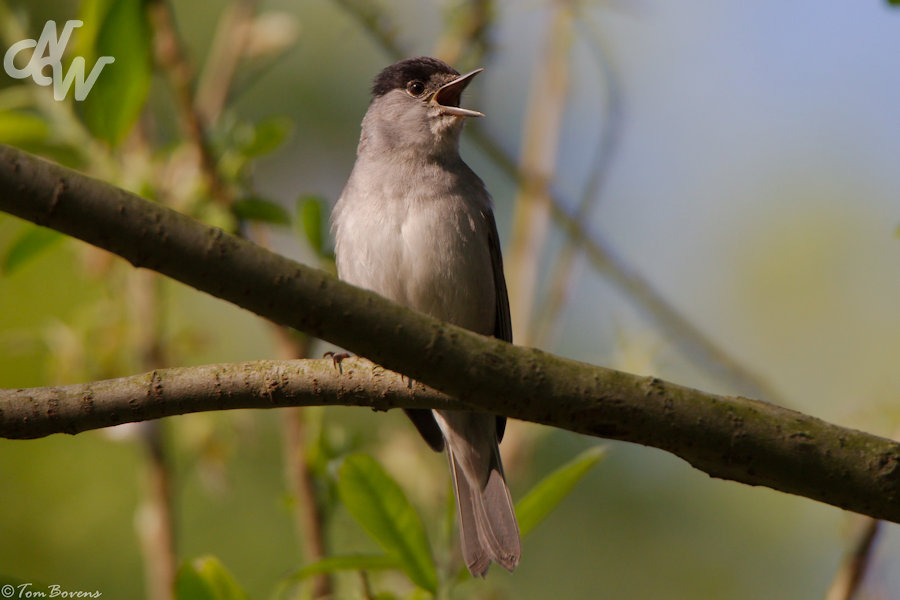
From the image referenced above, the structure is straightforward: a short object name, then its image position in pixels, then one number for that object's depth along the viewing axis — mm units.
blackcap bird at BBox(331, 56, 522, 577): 8008
